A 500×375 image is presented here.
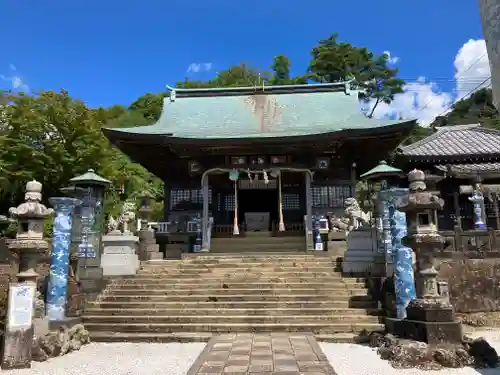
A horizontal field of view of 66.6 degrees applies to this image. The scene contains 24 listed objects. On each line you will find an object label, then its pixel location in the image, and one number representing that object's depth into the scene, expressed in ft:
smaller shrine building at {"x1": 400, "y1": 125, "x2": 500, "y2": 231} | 61.31
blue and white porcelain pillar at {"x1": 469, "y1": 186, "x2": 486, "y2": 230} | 57.33
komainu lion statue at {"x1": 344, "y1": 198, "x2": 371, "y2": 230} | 46.36
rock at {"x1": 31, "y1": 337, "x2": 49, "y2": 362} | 23.56
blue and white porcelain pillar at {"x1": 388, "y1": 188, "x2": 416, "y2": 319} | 28.09
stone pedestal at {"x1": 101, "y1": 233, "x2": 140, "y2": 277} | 38.52
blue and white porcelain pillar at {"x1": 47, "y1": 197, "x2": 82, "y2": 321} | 30.04
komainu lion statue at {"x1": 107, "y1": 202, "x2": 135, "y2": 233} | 42.69
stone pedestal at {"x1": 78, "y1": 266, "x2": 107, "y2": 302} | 35.19
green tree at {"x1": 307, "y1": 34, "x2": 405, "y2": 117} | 143.54
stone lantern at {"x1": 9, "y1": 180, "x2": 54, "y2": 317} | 24.23
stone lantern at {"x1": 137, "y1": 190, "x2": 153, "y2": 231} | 47.81
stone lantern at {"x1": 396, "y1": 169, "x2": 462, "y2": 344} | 22.79
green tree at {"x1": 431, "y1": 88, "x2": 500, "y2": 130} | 171.14
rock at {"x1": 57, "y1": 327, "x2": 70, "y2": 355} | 25.38
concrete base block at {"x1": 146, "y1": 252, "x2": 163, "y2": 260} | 45.82
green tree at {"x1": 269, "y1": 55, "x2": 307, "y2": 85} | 158.40
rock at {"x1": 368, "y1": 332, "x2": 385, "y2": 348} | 25.70
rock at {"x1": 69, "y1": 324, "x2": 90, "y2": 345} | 27.83
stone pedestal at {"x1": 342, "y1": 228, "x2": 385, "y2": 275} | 37.01
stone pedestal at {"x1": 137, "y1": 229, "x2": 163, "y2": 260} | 45.39
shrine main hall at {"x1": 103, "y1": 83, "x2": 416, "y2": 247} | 54.19
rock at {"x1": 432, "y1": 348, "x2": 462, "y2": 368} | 21.18
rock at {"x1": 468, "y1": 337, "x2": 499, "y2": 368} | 21.07
